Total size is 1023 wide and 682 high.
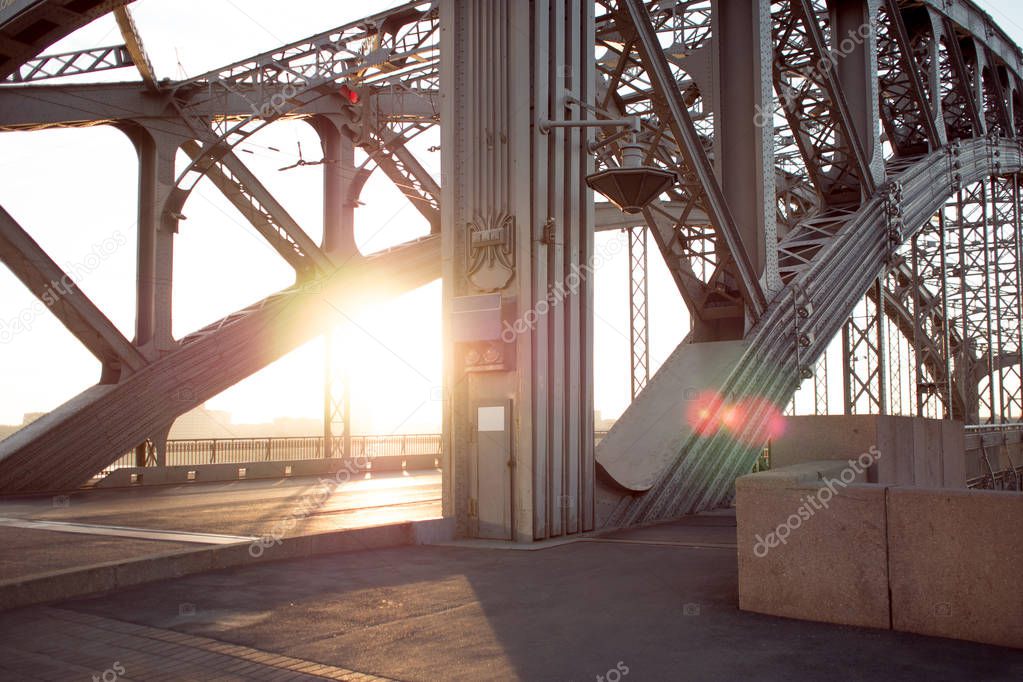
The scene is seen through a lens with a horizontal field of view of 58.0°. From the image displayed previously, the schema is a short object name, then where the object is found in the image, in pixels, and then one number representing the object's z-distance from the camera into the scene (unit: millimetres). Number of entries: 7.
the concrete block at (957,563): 5988
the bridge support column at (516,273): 11359
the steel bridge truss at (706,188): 15922
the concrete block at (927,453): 12109
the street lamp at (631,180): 10734
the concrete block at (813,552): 6574
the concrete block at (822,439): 9578
